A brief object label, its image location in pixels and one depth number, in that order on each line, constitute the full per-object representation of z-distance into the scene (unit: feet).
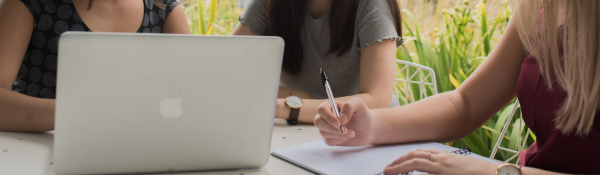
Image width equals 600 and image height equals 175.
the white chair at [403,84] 7.70
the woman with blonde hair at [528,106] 2.21
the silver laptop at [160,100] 1.80
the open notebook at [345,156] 2.41
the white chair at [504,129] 4.08
